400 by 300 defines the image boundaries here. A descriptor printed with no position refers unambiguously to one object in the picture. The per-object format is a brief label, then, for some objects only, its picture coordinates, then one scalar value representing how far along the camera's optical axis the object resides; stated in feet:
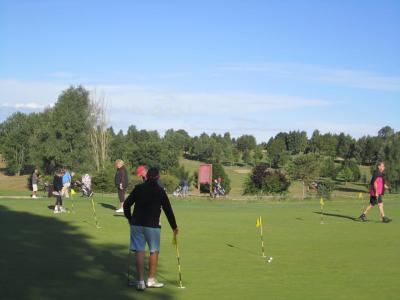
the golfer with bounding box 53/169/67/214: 77.77
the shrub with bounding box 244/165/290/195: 169.07
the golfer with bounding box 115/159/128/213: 74.53
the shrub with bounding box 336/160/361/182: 297.45
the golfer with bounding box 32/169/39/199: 115.03
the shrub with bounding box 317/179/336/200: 133.08
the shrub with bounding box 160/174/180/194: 169.78
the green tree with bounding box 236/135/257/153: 549.54
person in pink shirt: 71.66
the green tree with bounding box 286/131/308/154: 539.70
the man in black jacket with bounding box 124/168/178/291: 33.63
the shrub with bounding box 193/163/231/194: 204.03
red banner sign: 154.80
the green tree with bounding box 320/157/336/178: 288.82
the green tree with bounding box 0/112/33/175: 303.07
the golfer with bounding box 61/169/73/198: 89.92
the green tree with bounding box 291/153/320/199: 186.91
